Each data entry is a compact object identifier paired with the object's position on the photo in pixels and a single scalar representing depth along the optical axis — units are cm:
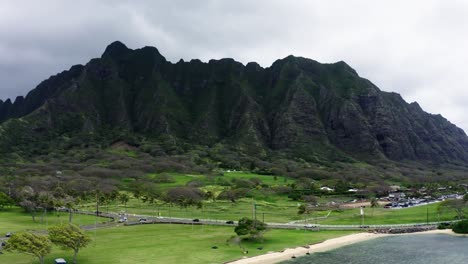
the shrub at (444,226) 13538
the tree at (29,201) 14850
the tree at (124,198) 16712
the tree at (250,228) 11156
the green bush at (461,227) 12699
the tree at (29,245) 8088
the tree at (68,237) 8544
